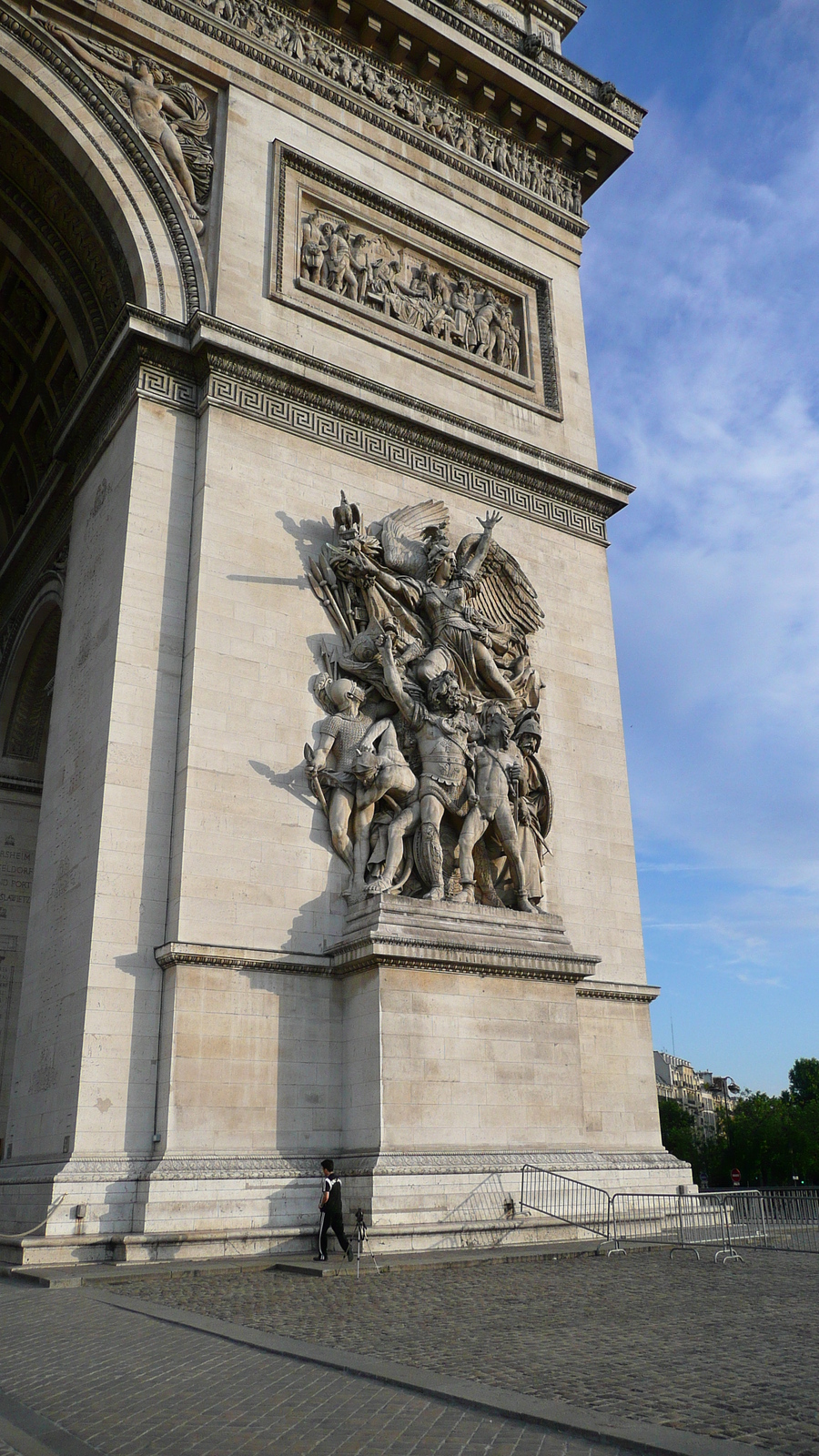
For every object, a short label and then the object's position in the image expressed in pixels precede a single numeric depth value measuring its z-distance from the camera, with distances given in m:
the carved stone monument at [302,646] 13.08
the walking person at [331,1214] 11.42
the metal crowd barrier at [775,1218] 14.30
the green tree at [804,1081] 82.56
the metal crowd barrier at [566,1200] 13.35
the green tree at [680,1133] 64.06
